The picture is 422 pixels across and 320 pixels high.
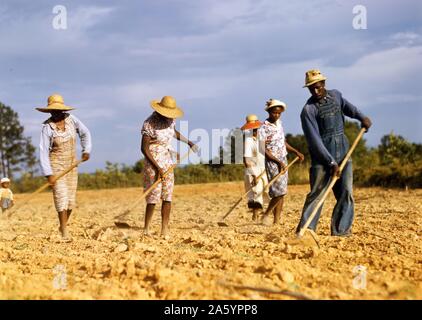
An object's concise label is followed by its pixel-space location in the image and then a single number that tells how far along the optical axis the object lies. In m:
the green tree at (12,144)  39.72
